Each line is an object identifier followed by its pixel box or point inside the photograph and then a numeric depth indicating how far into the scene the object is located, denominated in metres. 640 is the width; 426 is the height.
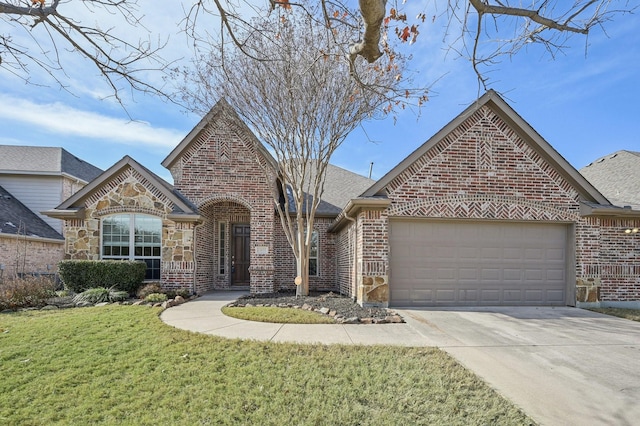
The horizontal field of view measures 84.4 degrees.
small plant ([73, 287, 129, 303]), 9.60
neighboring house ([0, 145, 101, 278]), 14.54
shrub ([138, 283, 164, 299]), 10.48
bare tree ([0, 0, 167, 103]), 3.66
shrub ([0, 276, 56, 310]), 8.98
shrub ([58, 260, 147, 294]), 10.59
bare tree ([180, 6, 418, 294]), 9.31
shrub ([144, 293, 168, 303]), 9.73
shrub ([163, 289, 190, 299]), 10.85
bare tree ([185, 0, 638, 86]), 3.30
